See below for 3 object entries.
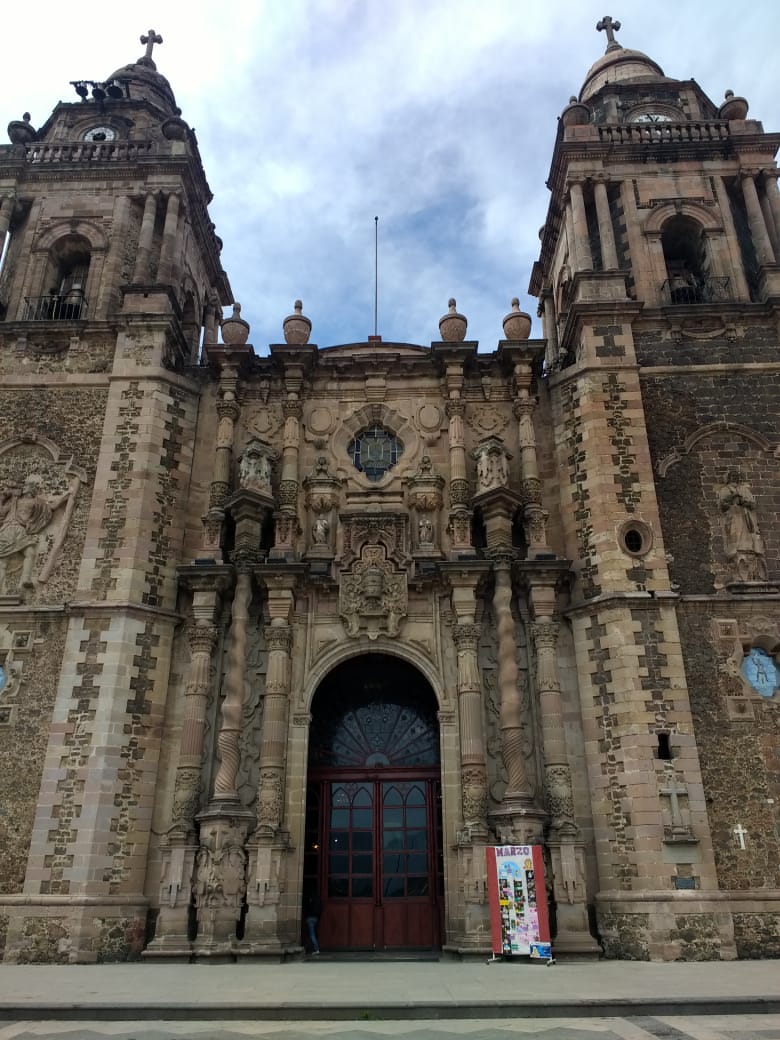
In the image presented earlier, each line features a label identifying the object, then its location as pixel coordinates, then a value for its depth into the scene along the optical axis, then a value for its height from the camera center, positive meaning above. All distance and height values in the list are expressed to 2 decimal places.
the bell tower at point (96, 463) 13.44 +8.01
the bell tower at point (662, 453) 13.07 +7.92
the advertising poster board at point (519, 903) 12.05 -0.31
